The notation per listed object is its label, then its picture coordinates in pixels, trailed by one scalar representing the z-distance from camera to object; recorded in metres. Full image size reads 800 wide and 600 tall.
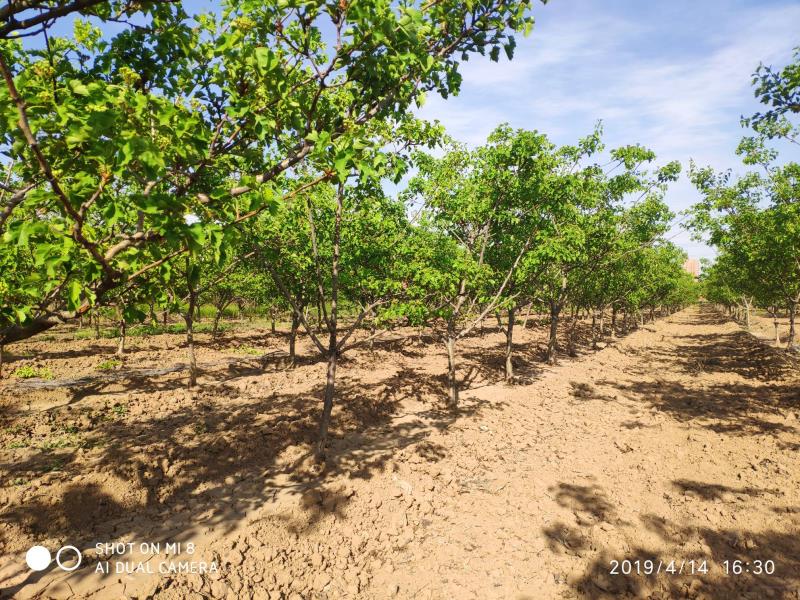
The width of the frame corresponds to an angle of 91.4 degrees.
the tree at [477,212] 10.69
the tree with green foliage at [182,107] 2.67
